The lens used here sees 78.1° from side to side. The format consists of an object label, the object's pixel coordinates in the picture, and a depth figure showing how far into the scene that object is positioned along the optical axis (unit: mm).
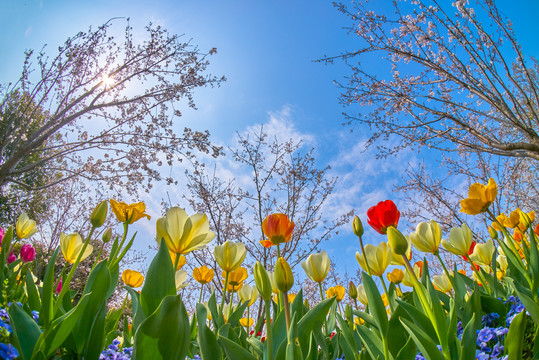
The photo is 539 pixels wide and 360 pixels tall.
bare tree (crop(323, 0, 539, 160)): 5016
